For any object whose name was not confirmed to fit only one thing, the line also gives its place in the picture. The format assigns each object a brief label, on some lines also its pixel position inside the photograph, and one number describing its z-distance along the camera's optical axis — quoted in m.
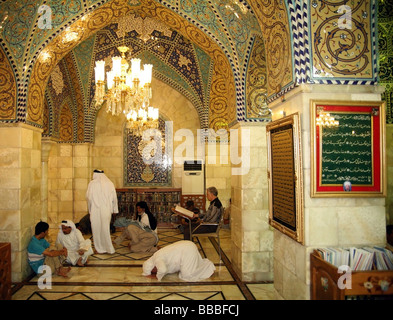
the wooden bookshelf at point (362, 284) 1.95
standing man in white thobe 5.10
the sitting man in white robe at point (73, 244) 4.24
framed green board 2.42
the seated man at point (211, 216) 4.57
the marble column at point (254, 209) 3.93
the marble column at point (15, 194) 3.86
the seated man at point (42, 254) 3.93
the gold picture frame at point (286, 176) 2.48
